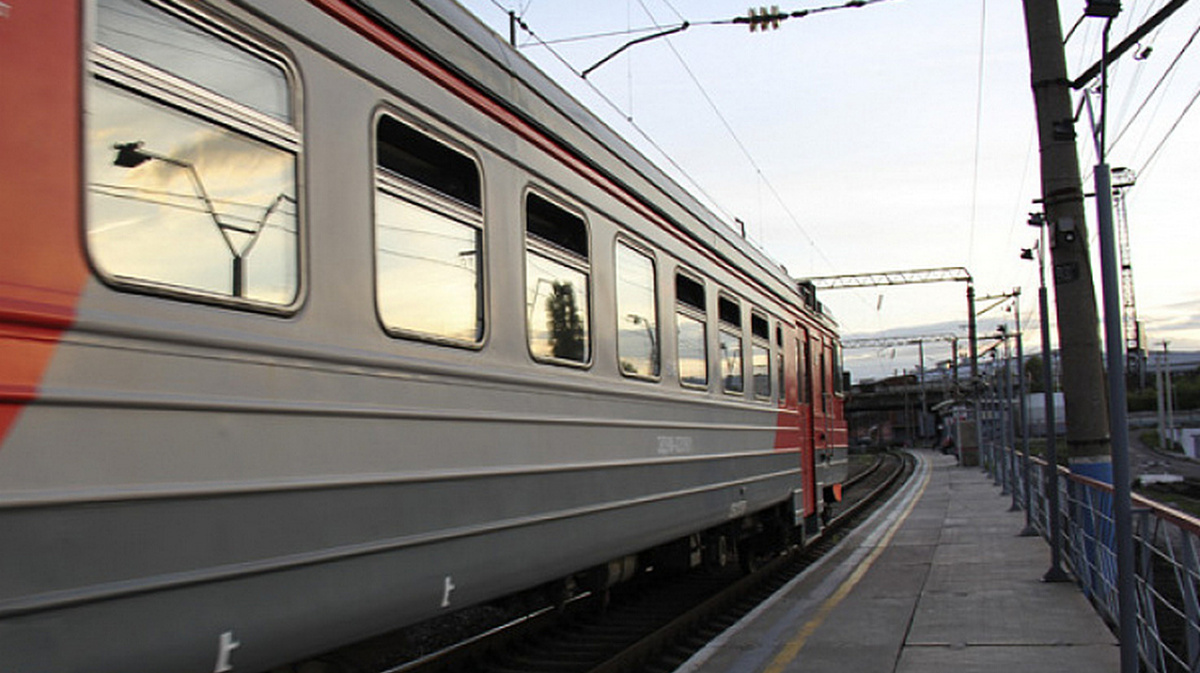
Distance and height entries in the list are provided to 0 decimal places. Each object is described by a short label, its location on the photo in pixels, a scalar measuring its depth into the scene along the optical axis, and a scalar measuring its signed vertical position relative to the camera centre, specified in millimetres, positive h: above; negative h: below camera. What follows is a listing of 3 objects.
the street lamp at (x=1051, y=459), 9406 -318
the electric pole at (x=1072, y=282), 9070 +1169
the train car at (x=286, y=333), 2492 +348
